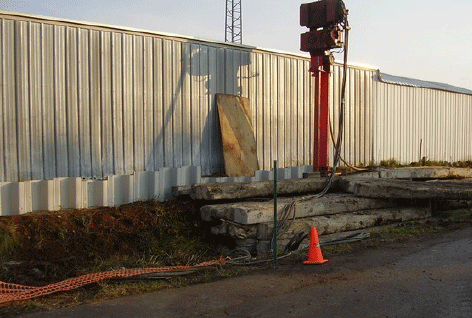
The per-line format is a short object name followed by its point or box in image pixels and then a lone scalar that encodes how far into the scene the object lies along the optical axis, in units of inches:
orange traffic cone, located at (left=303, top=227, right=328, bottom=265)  302.7
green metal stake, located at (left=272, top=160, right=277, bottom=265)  301.0
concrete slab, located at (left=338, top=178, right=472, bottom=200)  414.9
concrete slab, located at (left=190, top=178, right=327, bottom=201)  383.2
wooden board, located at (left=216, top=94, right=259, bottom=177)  450.8
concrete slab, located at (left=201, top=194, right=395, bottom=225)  343.6
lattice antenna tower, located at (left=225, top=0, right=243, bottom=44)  1325.0
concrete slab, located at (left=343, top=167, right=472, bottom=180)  515.2
